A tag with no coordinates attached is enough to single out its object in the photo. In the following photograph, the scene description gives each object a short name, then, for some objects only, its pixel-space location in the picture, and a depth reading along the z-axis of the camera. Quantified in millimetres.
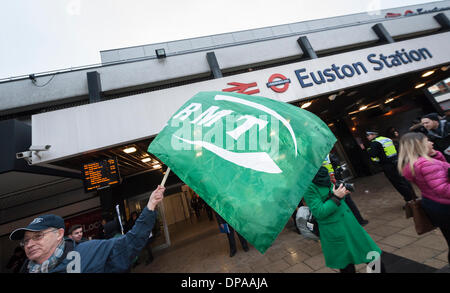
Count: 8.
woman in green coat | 1858
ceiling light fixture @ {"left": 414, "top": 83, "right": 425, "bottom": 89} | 9502
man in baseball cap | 1458
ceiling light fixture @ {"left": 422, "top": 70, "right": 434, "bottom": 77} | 7770
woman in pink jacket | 1902
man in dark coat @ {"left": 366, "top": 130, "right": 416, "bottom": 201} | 4367
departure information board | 5223
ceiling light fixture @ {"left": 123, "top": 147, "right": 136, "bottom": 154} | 6127
